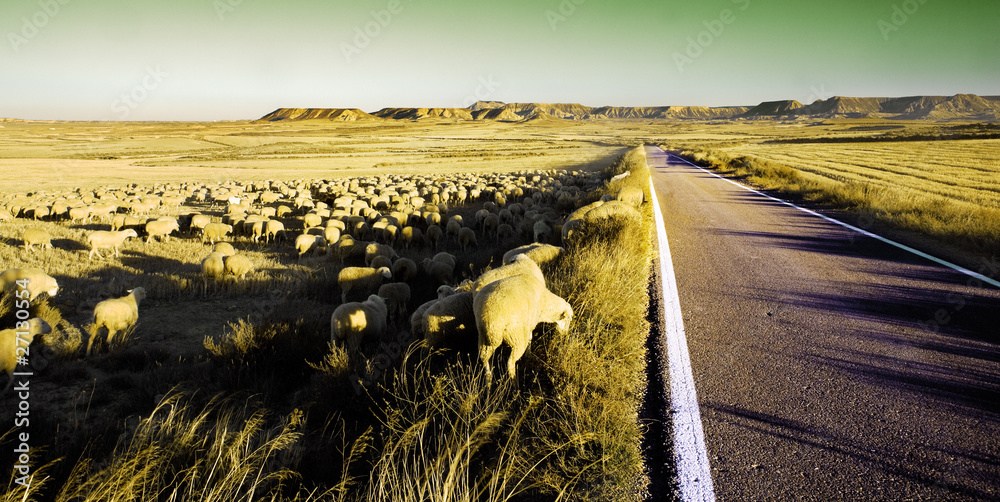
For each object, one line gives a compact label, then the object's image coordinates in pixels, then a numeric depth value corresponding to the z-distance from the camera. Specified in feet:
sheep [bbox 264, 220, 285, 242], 48.49
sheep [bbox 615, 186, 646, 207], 42.45
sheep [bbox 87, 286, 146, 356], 21.18
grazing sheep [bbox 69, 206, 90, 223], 55.77
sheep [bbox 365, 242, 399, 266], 36.63
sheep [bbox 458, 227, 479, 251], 45.94
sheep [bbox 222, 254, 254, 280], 32.71
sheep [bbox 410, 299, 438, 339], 17.87
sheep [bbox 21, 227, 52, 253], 40.22
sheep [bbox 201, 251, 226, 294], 31.68
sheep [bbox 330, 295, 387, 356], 19.67
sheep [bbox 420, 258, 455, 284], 31.71
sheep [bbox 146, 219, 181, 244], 46.85
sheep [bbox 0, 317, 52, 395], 17.57
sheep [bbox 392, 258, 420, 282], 32.65
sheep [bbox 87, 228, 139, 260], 39.32
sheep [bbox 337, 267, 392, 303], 29.66
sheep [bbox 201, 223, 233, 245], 48.24
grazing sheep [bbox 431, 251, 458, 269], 34.11
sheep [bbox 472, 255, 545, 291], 17.95
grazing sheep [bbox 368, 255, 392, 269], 33.94
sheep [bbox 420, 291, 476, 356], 16.25
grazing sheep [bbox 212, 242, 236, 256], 37.04
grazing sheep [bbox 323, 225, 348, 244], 43.98
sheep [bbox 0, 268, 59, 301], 25.12
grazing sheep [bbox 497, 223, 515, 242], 48.03
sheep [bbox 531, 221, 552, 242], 39.66
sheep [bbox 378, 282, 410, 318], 26.66
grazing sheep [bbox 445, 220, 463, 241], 48.52
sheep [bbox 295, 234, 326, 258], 42.06
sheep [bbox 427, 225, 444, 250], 48.03
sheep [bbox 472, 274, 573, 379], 13.26
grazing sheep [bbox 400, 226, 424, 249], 48.17
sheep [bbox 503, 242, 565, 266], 24.71
